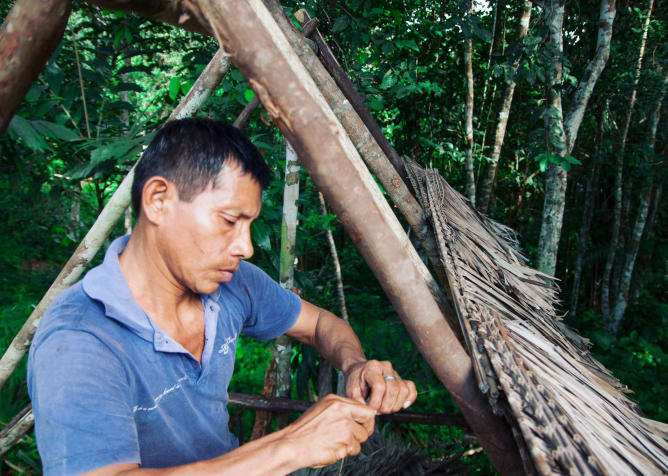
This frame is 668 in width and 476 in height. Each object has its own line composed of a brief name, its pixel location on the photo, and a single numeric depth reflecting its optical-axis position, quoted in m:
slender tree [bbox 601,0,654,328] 4.49
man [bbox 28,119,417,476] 0.88
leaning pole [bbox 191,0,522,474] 0.80
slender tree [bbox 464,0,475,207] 4.30
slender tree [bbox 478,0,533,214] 4.35
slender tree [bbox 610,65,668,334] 4.43
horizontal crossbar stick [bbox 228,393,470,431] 1.90
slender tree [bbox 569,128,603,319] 4.93
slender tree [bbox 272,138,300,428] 2.20
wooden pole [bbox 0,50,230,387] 1.67
